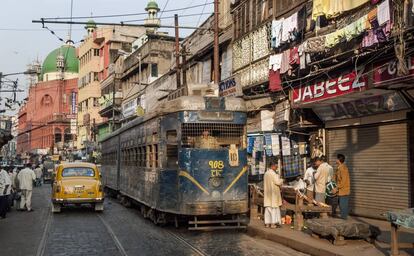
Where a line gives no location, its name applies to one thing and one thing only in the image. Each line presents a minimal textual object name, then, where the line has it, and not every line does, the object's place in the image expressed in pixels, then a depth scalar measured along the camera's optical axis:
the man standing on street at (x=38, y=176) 41.92
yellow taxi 17.91
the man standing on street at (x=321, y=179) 13.16
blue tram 12.67
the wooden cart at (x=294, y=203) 12.27
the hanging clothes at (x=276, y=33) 18.35
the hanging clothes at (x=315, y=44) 15.07
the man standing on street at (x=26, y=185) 19.72
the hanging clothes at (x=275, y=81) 18.41
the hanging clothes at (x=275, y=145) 19.00
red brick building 90.57
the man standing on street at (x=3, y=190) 16.10
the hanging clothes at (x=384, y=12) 12.02
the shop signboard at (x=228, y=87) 22.88
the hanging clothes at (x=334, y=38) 14.16
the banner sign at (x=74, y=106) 78.45
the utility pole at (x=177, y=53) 25.86
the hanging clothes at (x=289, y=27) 17.31
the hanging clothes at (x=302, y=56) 16.08
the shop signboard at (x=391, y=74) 10.52
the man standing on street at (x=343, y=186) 12.26
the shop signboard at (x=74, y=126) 77.62
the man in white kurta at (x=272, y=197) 12.62
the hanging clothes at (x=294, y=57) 16.63
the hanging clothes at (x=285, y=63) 17.34
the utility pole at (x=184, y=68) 30.83
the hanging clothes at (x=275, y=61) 18.20
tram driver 12.99
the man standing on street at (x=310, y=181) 13.94
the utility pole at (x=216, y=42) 20.88
